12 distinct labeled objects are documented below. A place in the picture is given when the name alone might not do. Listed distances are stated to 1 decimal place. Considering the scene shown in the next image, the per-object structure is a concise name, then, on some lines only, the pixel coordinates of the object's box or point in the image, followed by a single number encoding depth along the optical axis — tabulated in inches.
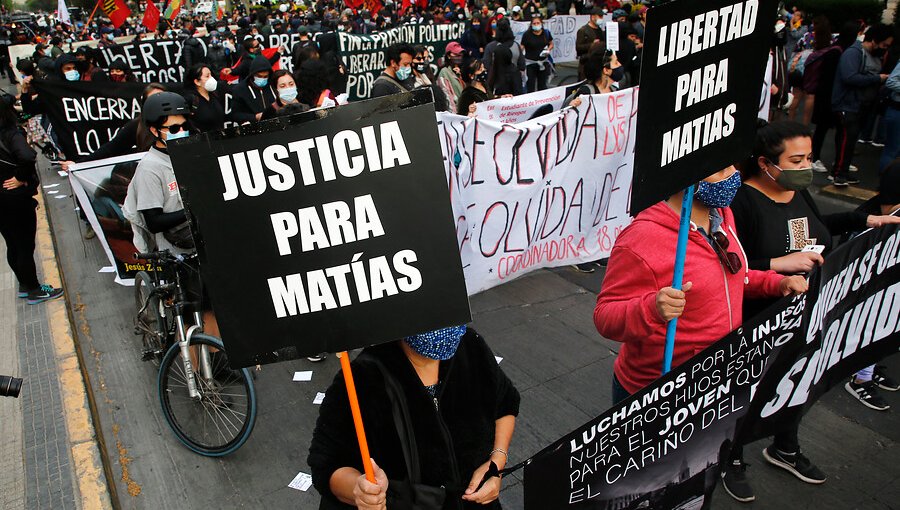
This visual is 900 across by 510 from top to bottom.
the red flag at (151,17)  687.7
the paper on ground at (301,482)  146.5
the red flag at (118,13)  655.8
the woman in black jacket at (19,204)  219.6
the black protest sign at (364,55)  424.5
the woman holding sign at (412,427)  80.3
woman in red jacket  101.4
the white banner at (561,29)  717.3
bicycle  154.3
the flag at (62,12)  704.5
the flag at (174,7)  862.8
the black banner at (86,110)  272.4
